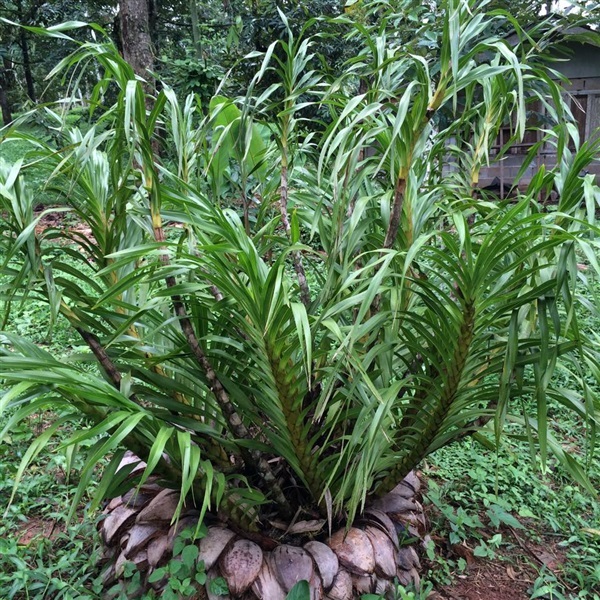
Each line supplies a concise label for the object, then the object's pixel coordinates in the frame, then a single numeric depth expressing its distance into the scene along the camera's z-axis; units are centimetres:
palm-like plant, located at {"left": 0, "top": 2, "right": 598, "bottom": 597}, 102
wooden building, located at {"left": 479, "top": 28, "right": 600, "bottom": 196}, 665
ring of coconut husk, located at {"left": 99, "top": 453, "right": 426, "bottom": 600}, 130
